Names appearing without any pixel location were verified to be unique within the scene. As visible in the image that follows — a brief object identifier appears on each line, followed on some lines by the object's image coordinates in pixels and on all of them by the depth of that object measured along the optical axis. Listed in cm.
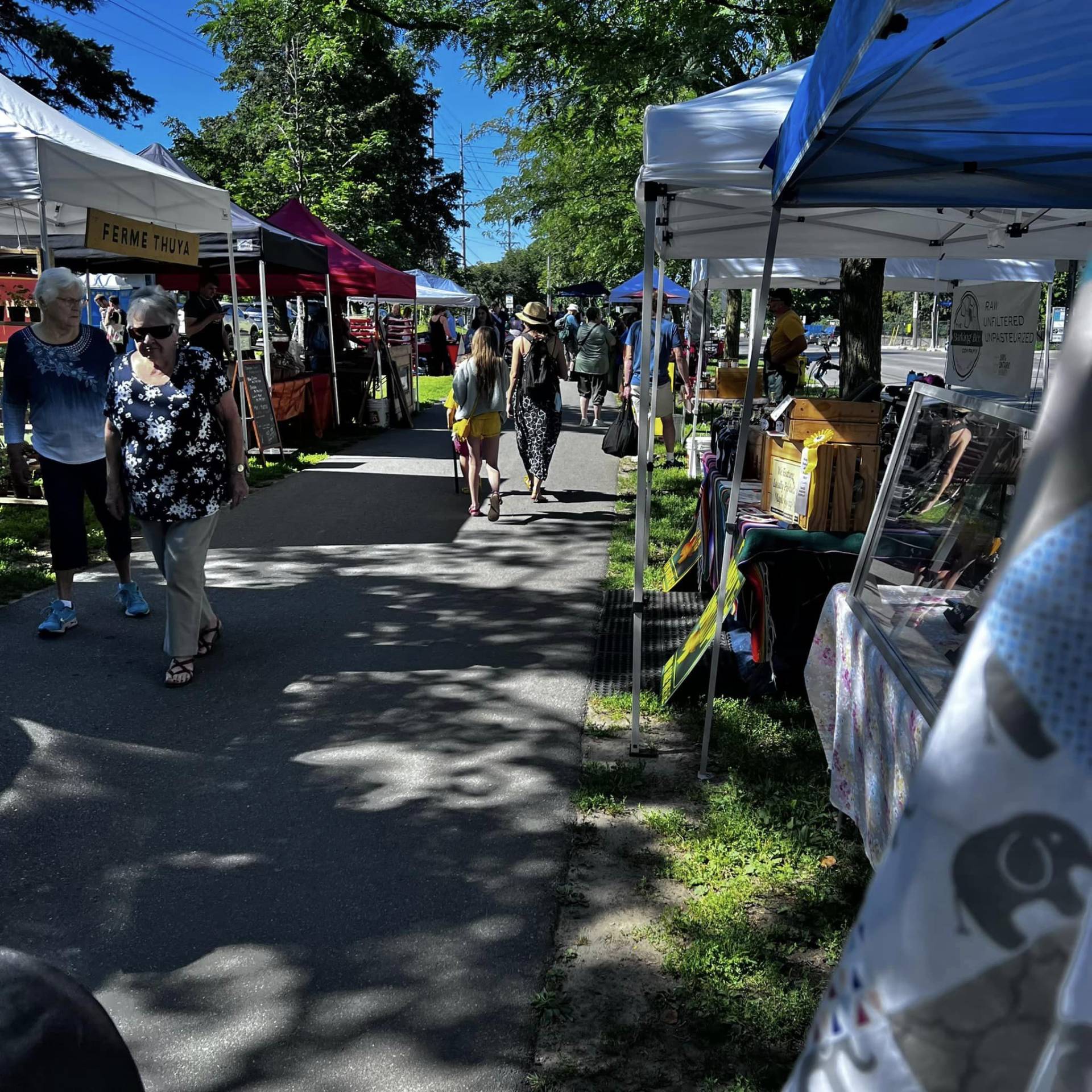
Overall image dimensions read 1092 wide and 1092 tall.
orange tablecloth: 1346
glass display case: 252
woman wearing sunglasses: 488
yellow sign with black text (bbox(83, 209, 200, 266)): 761
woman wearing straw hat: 980
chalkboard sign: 1219
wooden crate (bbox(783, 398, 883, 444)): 446
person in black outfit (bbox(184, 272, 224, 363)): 1102
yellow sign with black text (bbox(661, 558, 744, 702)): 456
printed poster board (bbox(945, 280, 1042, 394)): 749
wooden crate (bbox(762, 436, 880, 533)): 452
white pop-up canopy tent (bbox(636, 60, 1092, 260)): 375
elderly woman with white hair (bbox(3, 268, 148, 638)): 548
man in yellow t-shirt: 1016
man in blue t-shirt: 1208
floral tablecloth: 262
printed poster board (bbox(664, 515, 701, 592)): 691
